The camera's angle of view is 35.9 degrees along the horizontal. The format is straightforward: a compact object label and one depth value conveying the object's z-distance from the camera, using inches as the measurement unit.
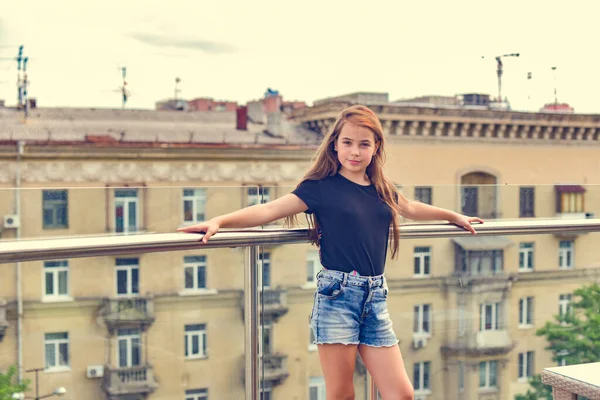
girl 102.7
